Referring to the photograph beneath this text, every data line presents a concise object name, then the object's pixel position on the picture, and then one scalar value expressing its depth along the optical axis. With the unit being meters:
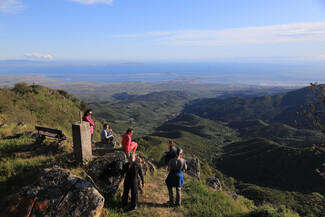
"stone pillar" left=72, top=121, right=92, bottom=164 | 8.80
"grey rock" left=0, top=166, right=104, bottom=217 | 6.03
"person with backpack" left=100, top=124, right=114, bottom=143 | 12.61
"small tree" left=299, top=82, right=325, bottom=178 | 8.32
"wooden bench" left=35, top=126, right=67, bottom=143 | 11.20
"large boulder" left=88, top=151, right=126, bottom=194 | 8.32
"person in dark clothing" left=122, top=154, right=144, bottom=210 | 7.61
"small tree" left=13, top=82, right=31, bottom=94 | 37.23
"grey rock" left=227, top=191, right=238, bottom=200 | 12.98
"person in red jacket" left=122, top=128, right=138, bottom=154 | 9.82
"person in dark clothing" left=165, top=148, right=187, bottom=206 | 8.06
